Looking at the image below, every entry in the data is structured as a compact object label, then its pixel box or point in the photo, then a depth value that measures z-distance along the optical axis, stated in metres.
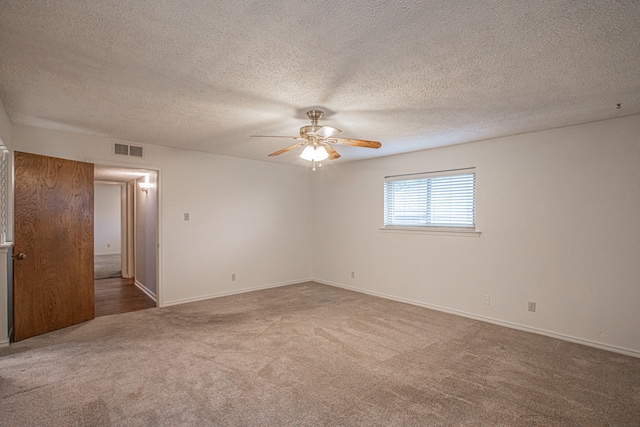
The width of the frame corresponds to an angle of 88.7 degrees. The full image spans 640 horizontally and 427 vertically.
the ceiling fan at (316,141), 3.13
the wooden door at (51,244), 3.46
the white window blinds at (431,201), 4.38
